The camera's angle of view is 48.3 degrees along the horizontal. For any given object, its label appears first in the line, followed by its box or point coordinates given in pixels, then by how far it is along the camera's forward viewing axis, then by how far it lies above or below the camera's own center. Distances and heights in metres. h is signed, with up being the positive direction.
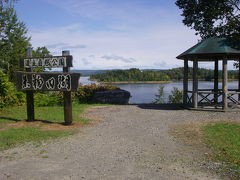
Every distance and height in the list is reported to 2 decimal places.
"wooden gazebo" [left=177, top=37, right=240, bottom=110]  11.30 +0.87
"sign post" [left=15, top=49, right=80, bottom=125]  8.27 -0.08
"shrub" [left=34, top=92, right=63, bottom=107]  14.09 -1.21
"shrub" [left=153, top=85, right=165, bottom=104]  21.23 -1.67
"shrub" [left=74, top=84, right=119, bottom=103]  16.28 -1.03
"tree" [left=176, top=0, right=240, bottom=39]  15.92 +3.73
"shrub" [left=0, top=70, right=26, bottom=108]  11.86 -0.89
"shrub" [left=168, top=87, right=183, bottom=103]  20.28 -1.62
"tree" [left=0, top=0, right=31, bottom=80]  18.41 +2.82
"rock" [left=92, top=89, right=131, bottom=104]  16.42 -1.29
